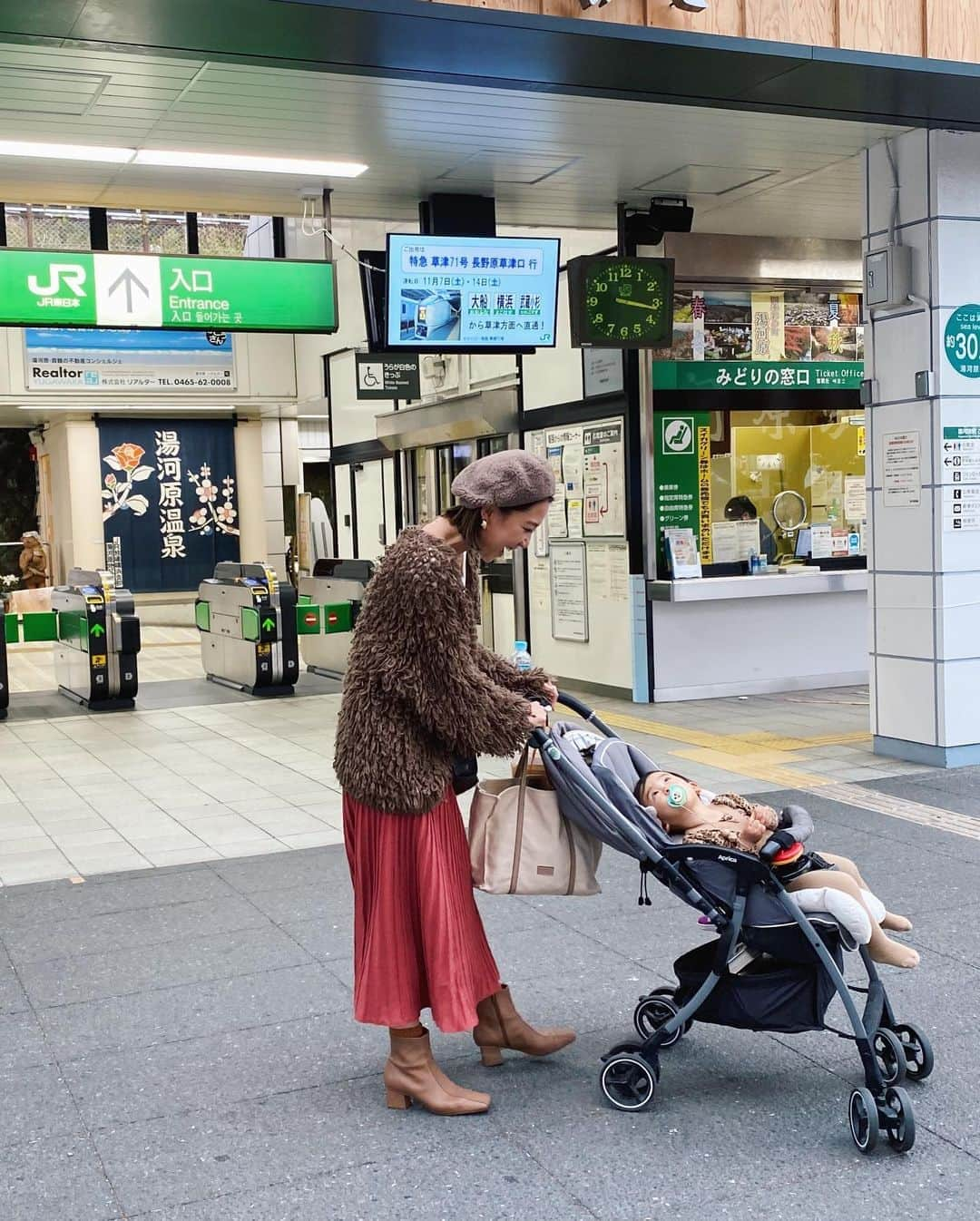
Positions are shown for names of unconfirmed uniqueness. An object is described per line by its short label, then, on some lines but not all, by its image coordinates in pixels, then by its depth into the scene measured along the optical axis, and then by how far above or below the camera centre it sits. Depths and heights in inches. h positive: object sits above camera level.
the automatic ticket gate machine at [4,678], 421.1 -50.5
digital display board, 307.6 +49.8
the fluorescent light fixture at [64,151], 290.5 +80.6
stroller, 121.4 -42.6
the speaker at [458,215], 340.8 +74.3
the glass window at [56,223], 394.3 +90.2
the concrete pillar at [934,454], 281.4 +7.8
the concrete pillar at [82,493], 788.0 +13.1
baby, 127.4 -33.2
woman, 124.3 -23.4
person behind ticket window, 404.8 -5.9
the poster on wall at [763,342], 393.7 +46.5
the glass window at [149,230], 476.7 +106.4
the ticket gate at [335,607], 494.3 -36.7
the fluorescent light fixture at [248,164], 302.8 +80.2
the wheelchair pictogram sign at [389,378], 501.4 +48.1
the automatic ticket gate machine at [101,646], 438.6 -43.6
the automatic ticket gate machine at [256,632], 462.3 -43.4
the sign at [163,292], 306.5 +52.4
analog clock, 354.3 +53.1
